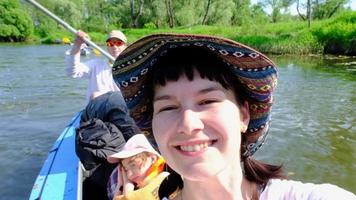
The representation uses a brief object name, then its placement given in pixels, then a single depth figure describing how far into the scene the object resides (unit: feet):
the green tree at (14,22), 128.98
